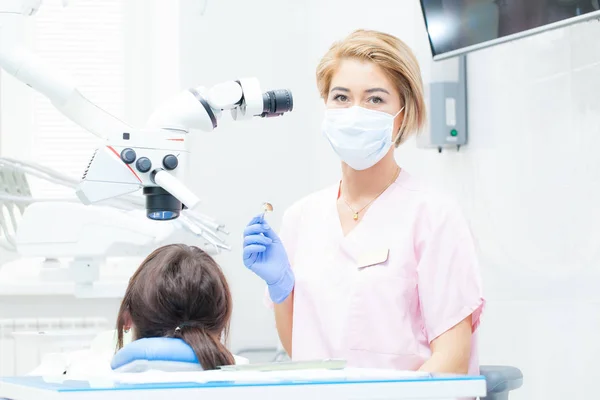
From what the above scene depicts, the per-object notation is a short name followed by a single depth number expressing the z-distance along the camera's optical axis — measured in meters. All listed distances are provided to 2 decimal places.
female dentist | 2.40
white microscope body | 2.24
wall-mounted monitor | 2.60
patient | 2.25
